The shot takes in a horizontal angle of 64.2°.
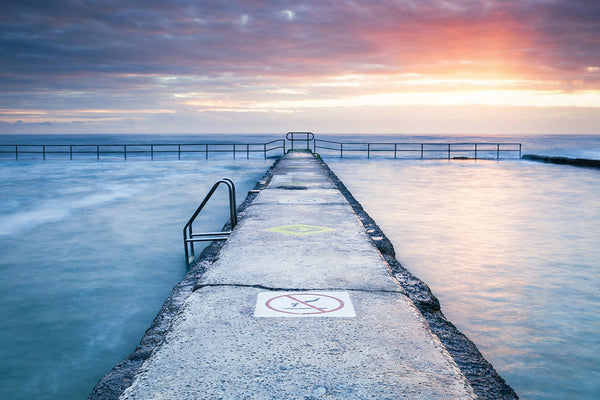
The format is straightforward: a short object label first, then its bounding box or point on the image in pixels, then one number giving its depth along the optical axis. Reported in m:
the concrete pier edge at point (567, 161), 26.75
